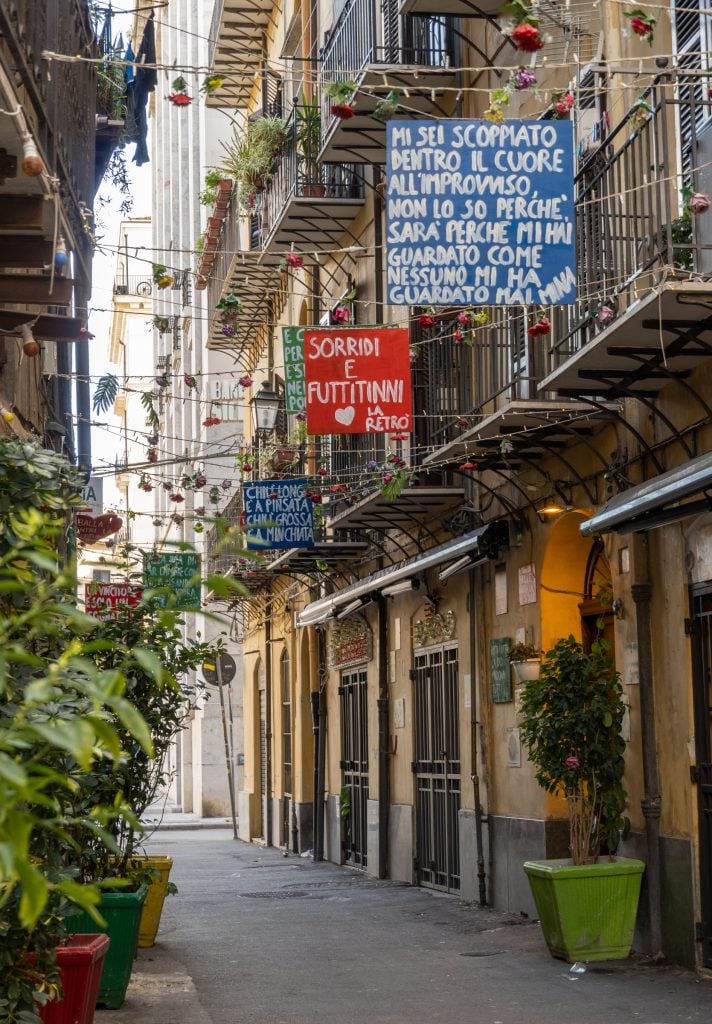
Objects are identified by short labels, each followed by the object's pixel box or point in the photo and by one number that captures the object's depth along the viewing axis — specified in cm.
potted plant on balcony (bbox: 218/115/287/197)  2266
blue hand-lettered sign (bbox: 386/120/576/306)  905
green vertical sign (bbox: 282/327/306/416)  1842
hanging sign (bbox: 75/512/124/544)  1745
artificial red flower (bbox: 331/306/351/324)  1777
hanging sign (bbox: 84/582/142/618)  944
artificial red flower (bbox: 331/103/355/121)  897
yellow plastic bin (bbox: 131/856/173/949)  1241
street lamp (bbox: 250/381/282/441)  2445
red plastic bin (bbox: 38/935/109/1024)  697
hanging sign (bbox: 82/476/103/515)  1717
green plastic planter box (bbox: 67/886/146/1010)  948
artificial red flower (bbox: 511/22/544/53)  734
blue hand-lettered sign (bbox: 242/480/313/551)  1866
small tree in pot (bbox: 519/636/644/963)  1106
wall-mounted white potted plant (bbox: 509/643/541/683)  1418
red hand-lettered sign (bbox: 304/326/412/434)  1308
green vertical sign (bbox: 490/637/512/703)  1508
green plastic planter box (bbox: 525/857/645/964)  1103
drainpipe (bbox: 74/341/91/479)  1790
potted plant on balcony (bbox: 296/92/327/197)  2036
